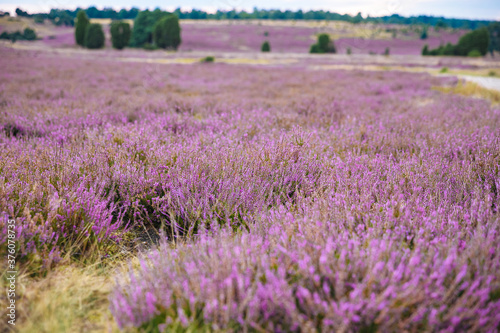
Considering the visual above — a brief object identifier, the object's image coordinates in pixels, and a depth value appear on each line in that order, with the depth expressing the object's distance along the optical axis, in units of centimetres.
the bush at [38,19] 6525
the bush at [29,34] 5084
